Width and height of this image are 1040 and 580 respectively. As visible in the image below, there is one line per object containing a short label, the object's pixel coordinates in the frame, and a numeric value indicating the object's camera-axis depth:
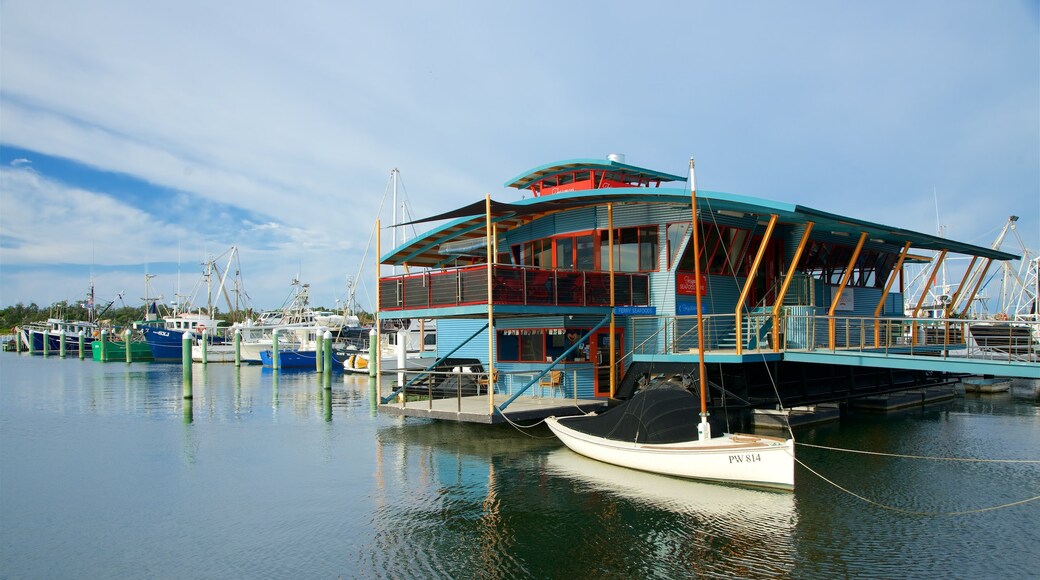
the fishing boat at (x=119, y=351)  73.59
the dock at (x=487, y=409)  19.00
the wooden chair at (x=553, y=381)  21.89
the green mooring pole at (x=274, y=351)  57.97
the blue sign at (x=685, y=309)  21.62
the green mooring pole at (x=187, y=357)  35.38
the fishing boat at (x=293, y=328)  66.00
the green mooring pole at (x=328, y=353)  42.89
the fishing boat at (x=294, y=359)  59.62
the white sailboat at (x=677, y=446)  14.25
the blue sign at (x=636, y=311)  21.26
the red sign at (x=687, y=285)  21.70
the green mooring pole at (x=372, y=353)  46.47
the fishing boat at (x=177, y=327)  72.25
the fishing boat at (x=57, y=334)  90.25
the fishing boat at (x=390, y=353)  50.78
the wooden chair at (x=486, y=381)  18.17
